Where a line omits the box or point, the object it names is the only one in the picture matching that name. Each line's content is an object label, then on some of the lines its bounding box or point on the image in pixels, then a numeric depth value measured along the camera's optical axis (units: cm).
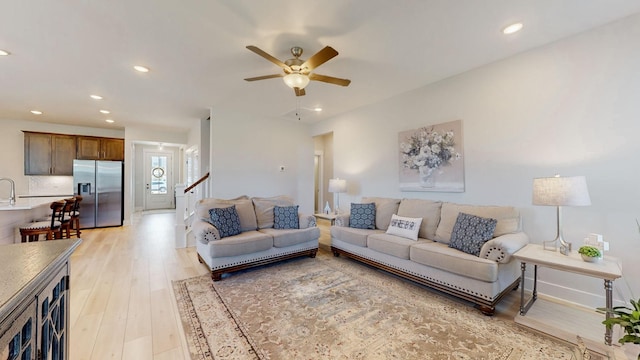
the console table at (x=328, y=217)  414
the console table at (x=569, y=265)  180
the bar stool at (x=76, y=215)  465
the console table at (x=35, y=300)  70
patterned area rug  177
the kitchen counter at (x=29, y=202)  317
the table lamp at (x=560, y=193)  209
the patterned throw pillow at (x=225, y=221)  326
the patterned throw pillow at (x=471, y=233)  248
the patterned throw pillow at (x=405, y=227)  313
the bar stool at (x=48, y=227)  363
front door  868
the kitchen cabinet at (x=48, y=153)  541
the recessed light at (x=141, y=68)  296
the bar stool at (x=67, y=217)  410
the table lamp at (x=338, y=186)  471
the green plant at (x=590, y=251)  197
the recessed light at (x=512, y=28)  221
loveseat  303
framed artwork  330
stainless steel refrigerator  572
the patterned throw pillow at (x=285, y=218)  378
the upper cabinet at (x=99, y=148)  590
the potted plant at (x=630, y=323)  87
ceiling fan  227
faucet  345
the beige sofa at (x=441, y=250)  227
